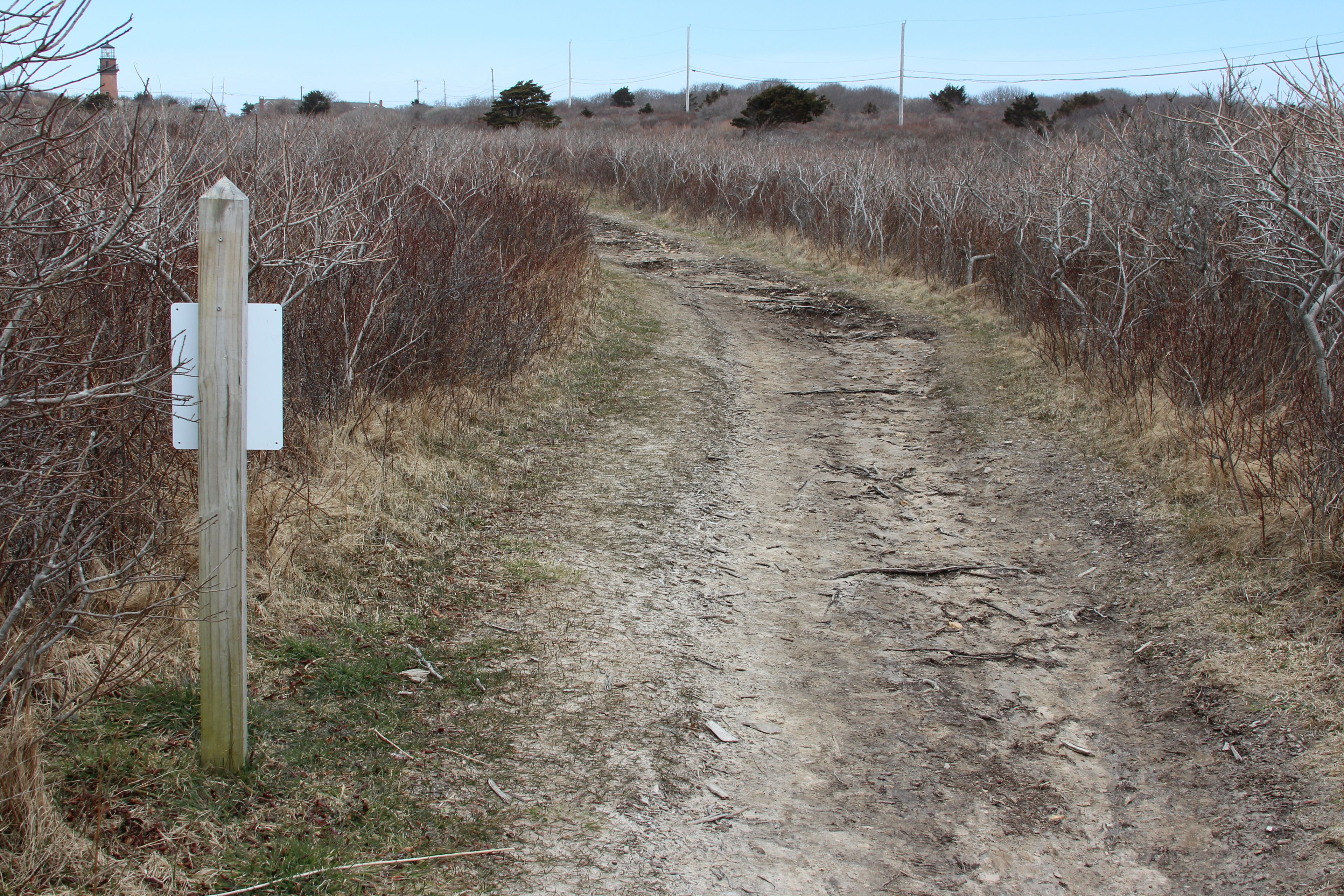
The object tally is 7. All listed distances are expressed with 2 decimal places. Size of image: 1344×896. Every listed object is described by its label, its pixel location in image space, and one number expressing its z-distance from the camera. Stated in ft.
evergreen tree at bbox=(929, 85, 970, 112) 173.37
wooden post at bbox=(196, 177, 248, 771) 8.61
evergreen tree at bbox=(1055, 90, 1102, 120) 126.62
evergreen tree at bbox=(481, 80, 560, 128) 126.00
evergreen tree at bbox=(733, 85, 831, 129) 135.54
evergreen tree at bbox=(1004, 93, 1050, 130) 124.77
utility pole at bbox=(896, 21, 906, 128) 158.20
